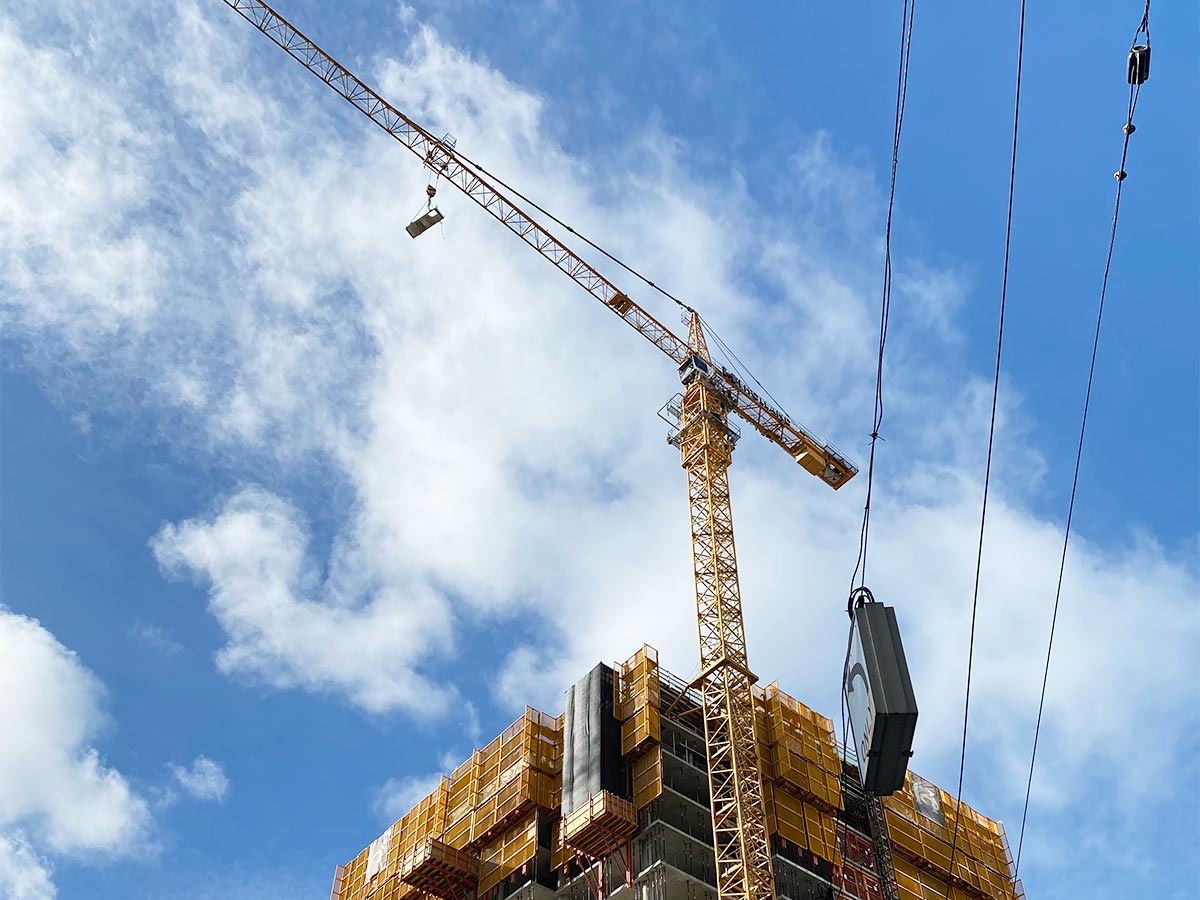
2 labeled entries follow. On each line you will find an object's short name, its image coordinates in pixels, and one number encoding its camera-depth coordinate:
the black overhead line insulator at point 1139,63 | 19.39
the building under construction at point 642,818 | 60.47
